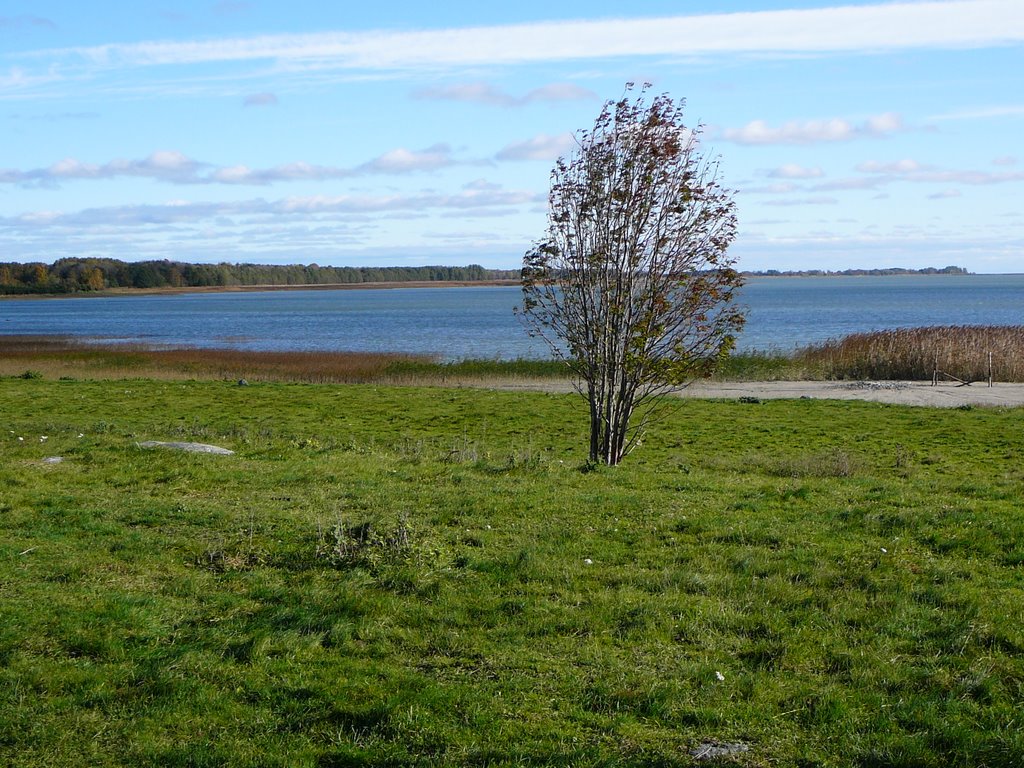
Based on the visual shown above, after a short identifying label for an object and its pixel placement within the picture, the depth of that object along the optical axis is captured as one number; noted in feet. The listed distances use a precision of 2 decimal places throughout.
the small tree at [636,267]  44.60
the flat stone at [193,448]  43.50
